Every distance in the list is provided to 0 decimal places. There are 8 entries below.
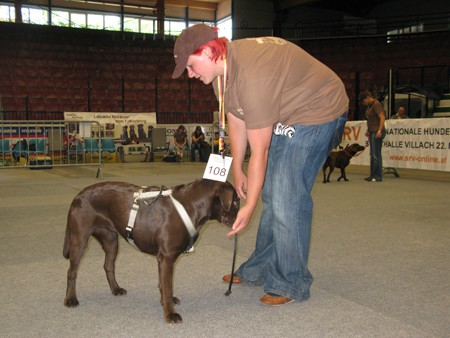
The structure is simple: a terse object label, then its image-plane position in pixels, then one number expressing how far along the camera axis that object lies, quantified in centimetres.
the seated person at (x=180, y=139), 1470
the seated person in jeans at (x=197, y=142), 1465
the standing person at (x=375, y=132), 840
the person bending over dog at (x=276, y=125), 199
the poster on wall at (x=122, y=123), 1516
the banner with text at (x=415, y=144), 844
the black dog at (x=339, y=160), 848
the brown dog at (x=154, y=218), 217
